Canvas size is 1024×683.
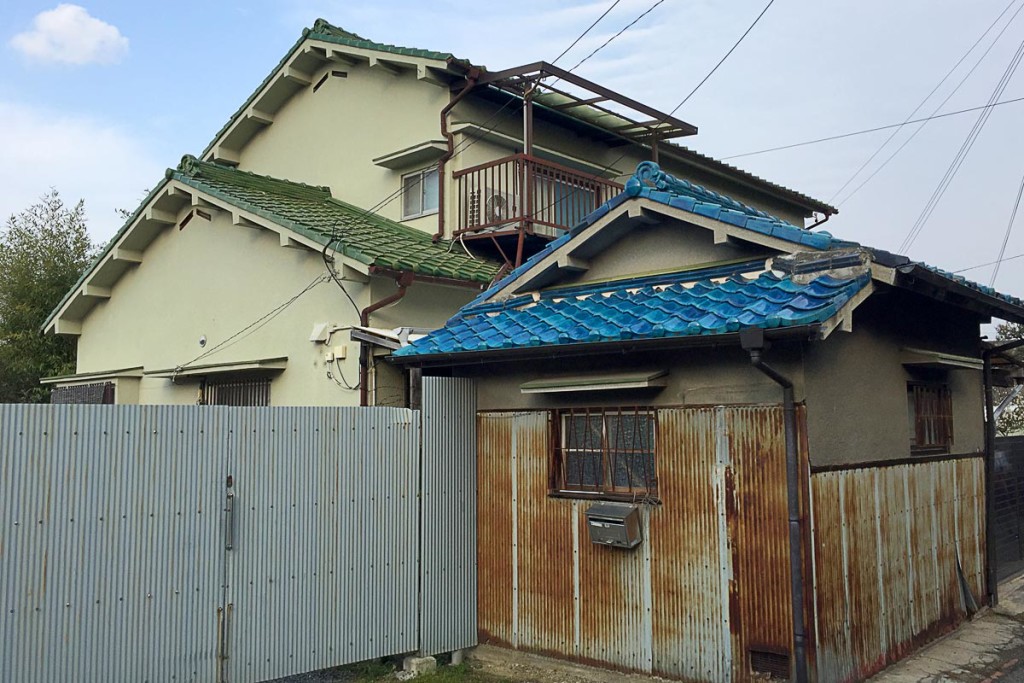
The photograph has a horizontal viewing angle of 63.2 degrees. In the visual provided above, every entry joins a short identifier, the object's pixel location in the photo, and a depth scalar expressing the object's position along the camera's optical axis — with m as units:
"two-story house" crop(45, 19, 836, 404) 10.70
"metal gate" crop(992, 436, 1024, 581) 11.07
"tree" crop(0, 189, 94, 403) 19.25
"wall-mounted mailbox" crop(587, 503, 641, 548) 7.21
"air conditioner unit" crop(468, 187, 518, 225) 12.90
